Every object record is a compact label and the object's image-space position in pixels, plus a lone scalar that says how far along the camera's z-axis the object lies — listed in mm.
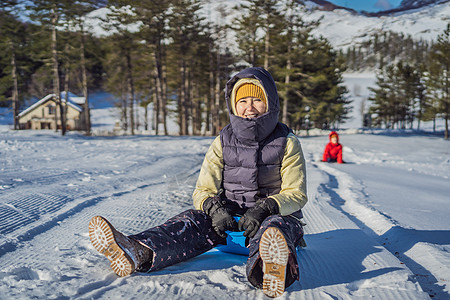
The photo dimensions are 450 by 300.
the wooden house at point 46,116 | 36781
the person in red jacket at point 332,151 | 10289
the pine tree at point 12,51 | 21672
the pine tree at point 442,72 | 29312
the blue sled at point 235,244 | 2291
